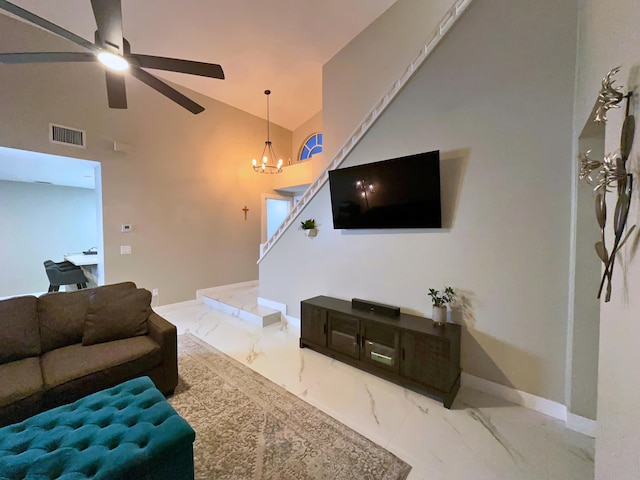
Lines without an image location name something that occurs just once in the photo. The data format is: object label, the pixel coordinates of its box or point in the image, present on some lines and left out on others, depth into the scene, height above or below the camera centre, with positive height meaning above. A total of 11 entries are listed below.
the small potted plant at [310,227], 3.46 +0.07
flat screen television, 2.42 +0.40
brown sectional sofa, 1.71 -0.93
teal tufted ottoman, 1.06 -0.96
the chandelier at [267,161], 5.26 +1.63
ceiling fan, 1.61 +1.33
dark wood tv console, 2.14 -1.07
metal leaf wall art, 0.90 +0.20
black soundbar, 2.62 -0.80
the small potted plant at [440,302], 2.33 -0.65
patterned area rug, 1.55 -1.41
